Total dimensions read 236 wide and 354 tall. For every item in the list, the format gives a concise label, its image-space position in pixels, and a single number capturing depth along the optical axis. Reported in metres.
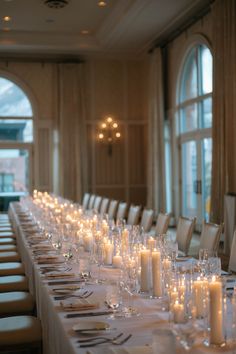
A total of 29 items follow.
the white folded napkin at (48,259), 3.87
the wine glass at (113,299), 2.50
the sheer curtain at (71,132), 13.67
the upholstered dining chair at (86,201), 11.29
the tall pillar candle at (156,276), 2.71
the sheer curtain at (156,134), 12.27
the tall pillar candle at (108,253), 3.65
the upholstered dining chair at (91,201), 10.59
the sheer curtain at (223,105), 8.51
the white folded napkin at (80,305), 2.53
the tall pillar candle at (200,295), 2.22
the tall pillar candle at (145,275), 2.82
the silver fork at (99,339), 2.06
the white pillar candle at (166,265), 2.75
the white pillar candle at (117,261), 3.55
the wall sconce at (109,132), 14.00
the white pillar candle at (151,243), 3.13
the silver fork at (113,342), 2.01
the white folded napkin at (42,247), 4.47
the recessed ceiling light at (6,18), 10.96
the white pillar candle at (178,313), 2.03
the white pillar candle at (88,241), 4.27
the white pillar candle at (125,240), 3.43
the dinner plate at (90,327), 2.16
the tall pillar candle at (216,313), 1.95
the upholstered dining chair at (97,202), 9.93
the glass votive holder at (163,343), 1.79
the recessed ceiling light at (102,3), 10.16
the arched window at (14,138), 13.73
